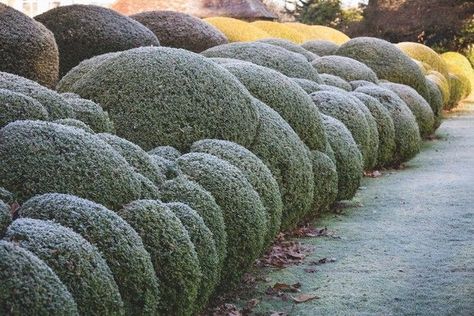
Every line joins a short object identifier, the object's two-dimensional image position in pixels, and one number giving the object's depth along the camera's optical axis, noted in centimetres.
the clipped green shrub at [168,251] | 407
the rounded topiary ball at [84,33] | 930
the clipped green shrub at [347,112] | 889
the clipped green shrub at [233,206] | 507
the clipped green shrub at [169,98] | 574
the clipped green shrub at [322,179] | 740
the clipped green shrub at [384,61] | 1397
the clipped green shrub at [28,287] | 292
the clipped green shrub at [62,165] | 386
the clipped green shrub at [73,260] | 326
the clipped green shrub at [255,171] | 563
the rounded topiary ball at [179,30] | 1180
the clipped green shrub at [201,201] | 471
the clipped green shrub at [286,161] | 643
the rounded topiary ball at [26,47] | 748
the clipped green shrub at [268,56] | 907
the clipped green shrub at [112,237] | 358
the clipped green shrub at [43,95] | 489
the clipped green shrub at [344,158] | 800
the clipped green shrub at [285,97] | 722
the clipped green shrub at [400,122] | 1095
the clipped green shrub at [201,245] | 447
